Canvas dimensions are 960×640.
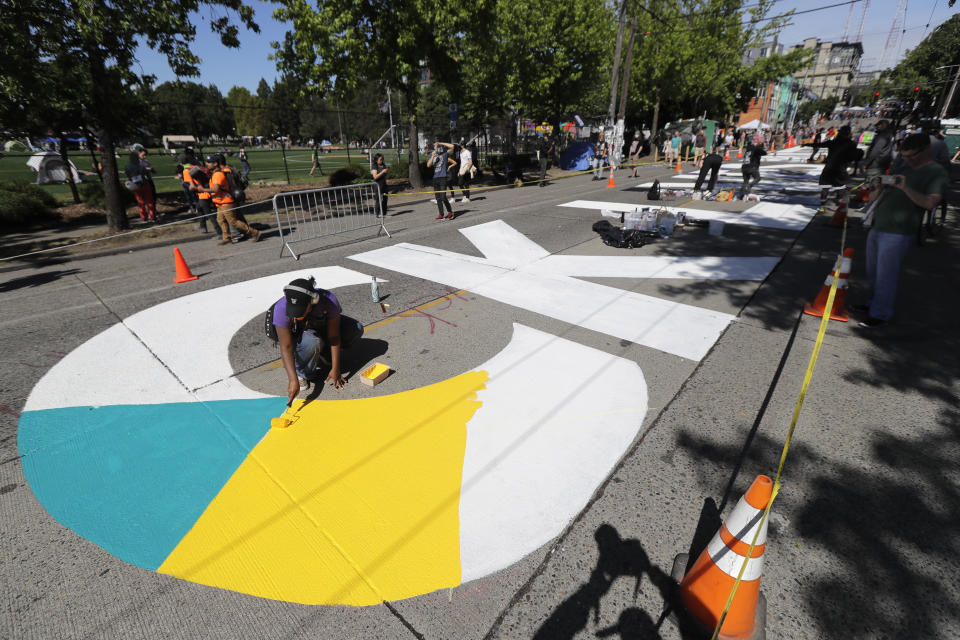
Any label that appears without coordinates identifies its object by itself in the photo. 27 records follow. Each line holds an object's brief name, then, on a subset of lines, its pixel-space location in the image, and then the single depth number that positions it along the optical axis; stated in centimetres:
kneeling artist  340
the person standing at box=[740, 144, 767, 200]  1212
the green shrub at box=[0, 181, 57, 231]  1134
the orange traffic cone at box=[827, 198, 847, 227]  1004
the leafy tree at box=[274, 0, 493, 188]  1330
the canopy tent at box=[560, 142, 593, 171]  2592
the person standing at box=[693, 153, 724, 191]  1287
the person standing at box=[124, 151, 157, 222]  1081
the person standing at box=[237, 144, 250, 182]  1883
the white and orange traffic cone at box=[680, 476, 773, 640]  193
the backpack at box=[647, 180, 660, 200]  1317
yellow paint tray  398
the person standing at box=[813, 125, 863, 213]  1232
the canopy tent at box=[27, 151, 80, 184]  2048
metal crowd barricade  1037
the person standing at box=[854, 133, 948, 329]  438
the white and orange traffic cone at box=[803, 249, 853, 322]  498
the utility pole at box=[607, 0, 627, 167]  1961
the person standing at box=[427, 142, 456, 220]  1195
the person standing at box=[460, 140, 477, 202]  1343
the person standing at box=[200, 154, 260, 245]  866
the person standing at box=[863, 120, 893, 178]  1054
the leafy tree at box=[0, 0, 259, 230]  819
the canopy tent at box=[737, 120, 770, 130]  3746
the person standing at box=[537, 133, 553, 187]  2025
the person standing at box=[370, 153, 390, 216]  1112
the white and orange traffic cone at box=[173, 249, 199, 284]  698
